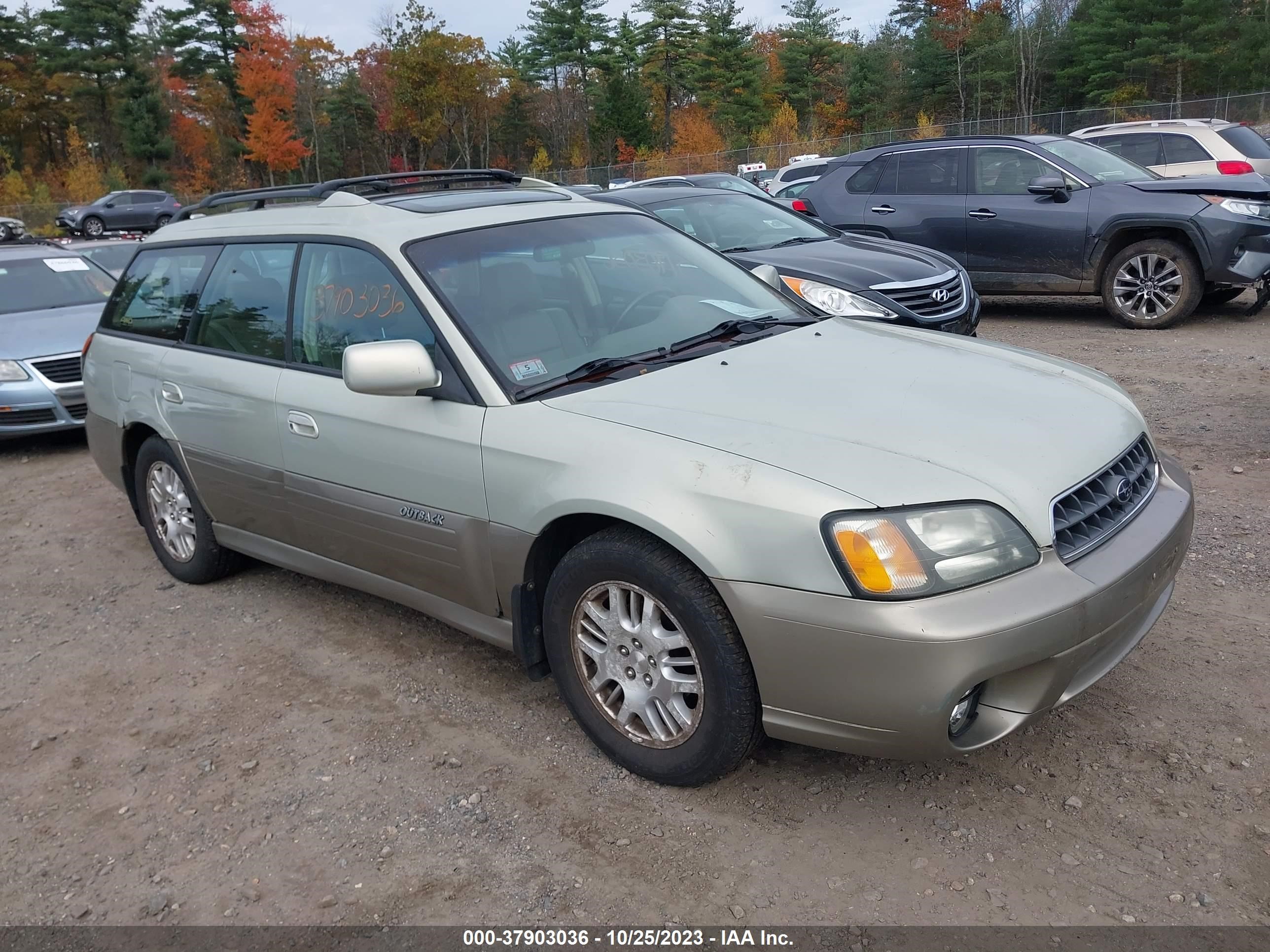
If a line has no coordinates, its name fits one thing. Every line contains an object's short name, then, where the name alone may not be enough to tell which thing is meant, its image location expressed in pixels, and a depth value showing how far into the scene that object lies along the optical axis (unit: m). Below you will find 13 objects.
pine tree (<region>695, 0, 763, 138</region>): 54.34
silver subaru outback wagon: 2.48
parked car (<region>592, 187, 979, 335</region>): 7.00
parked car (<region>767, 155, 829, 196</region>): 18.67
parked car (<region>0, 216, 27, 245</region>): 32.53
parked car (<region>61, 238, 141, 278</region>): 10.98
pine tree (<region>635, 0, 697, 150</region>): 56.78
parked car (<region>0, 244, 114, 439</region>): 7.70
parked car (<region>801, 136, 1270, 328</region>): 8.62
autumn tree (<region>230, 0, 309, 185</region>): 55.56
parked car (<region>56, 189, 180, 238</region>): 35.34
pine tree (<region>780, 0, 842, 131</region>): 55.81
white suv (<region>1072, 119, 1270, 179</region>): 13.17
